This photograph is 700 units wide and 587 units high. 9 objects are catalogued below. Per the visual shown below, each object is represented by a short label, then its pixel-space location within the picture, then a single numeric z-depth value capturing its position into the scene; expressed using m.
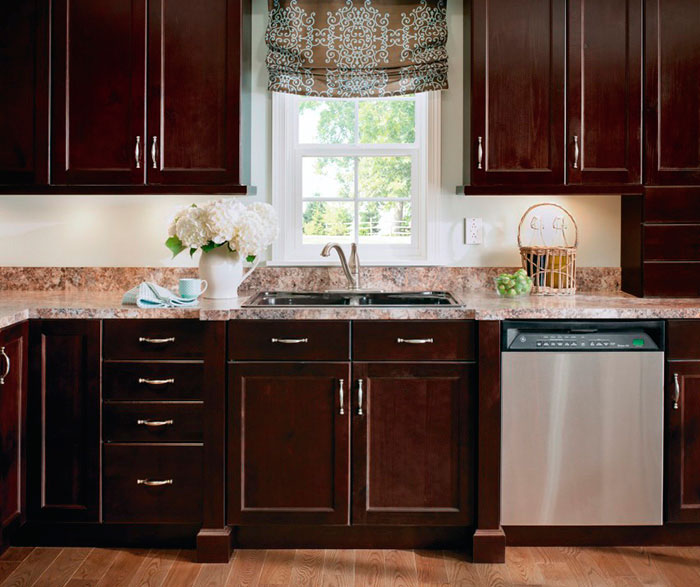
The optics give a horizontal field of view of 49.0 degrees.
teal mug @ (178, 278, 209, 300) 2.89
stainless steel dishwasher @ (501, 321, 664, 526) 2.77
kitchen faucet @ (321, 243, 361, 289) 3.20
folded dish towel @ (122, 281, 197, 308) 2.80
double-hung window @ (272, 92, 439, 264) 3.47
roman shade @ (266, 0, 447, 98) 3.36
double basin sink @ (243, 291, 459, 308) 3.19
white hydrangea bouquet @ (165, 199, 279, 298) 2.89
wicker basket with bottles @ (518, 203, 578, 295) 3.20
